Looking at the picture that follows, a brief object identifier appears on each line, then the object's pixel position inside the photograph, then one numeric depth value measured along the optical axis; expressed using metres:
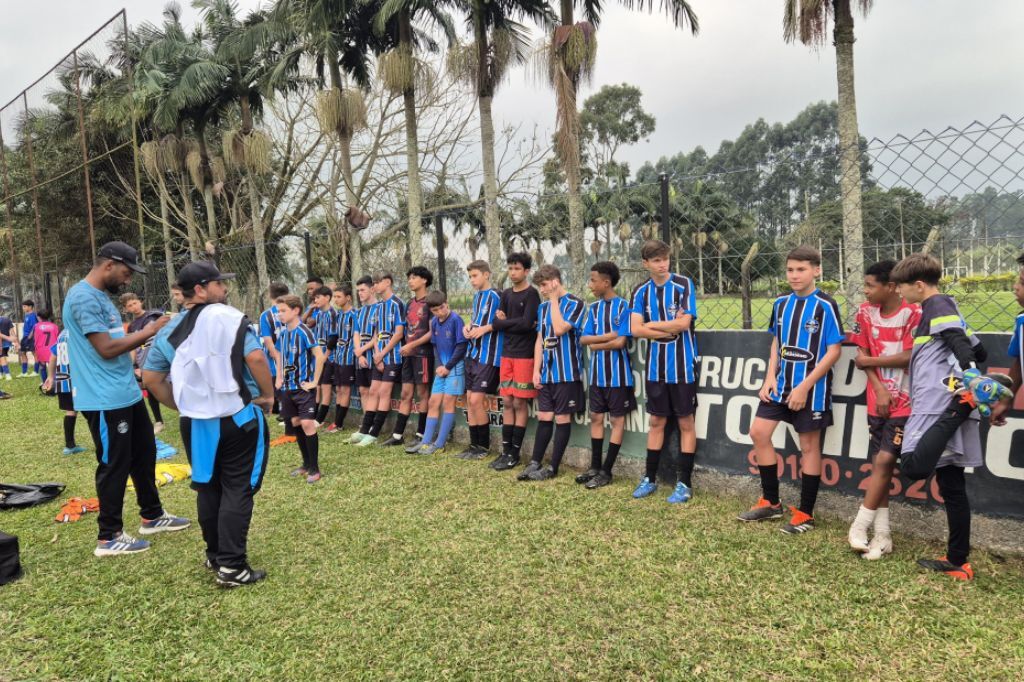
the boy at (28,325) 14.77
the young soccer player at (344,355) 7.79
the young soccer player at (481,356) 6.09
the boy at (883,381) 3.45
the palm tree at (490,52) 12.16
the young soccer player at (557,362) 5.30
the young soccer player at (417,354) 6.78
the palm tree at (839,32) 9.01
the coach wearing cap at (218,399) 3.37
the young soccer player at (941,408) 3.05
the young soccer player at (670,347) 4.54
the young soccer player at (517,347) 5.66
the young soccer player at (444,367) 6.43
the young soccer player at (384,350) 7.04
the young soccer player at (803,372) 3.83
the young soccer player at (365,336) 7.27
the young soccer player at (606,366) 4.98
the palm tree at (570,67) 11.23
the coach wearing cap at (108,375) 3.96
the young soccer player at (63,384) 7.37
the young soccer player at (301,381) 5.69
